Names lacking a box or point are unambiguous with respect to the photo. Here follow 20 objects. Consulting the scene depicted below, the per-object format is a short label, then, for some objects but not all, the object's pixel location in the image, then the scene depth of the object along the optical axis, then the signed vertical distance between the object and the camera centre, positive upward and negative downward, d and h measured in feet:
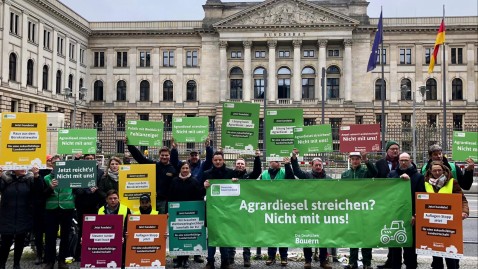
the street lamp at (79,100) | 183.30 +17.90
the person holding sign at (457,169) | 28.71 -1.69
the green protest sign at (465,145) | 35.14 -0.14
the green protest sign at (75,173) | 29.30 -2.10
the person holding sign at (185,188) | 30.19 -3.10
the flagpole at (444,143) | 82.28 +0.04
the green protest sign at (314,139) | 37.91 +0.35
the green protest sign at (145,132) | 44.42 +1.04
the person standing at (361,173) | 30.04 -2.06
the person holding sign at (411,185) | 27.42 -2.56
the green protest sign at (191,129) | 45.70 +1.40
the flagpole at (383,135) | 90.57 +1.63
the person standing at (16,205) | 28.94 -4.23
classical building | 189.06 +35.05
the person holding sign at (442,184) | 25.93 -2.40
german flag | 102.20 +24.03
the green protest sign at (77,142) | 48.19 -0.01
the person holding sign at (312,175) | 30.76 -2.30
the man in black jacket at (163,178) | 31.81 -2.58
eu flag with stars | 101.08 +22.25
